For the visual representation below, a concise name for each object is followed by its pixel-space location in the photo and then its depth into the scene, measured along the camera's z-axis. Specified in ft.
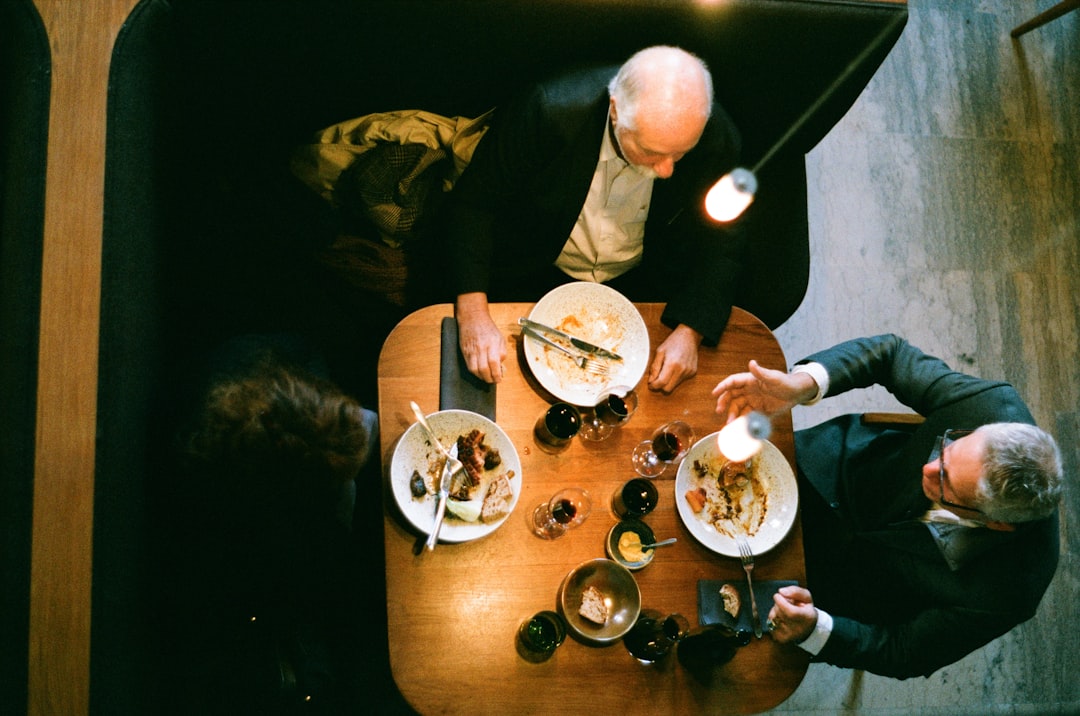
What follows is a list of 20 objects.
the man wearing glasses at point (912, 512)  5.71
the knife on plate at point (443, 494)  5.55
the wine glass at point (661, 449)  6.10
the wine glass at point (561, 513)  5.82
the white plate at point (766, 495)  6.09
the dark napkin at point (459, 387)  6.06
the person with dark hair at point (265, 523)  5.33
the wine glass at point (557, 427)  5.90
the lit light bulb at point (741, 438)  4.69
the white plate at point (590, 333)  6.27
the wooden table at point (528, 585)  5.56
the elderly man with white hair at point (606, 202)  6.01
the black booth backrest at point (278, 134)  5.47
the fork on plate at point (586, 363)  6.31
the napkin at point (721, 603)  5.89
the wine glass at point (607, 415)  5.95
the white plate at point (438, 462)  5.68
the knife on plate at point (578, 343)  6.25
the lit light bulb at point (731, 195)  4.57
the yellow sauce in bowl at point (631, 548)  5.92
